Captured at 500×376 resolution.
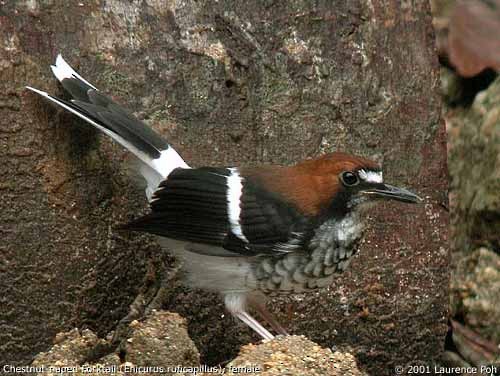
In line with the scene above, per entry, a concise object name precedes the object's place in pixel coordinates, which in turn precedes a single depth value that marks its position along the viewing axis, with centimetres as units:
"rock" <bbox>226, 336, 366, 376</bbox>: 736
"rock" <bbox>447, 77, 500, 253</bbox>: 1106
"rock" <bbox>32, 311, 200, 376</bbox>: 778
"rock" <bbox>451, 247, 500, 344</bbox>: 1065
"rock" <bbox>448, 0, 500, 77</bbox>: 1221
